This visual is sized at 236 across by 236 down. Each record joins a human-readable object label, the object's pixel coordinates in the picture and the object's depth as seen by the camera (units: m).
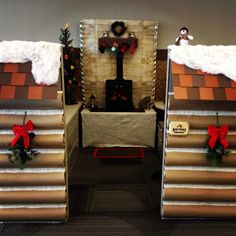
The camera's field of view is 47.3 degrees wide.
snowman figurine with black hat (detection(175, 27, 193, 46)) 3.15
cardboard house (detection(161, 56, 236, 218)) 2.25
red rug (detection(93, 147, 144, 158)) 4.30
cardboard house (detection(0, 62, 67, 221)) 2.21
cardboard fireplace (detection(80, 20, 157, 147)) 4.60
